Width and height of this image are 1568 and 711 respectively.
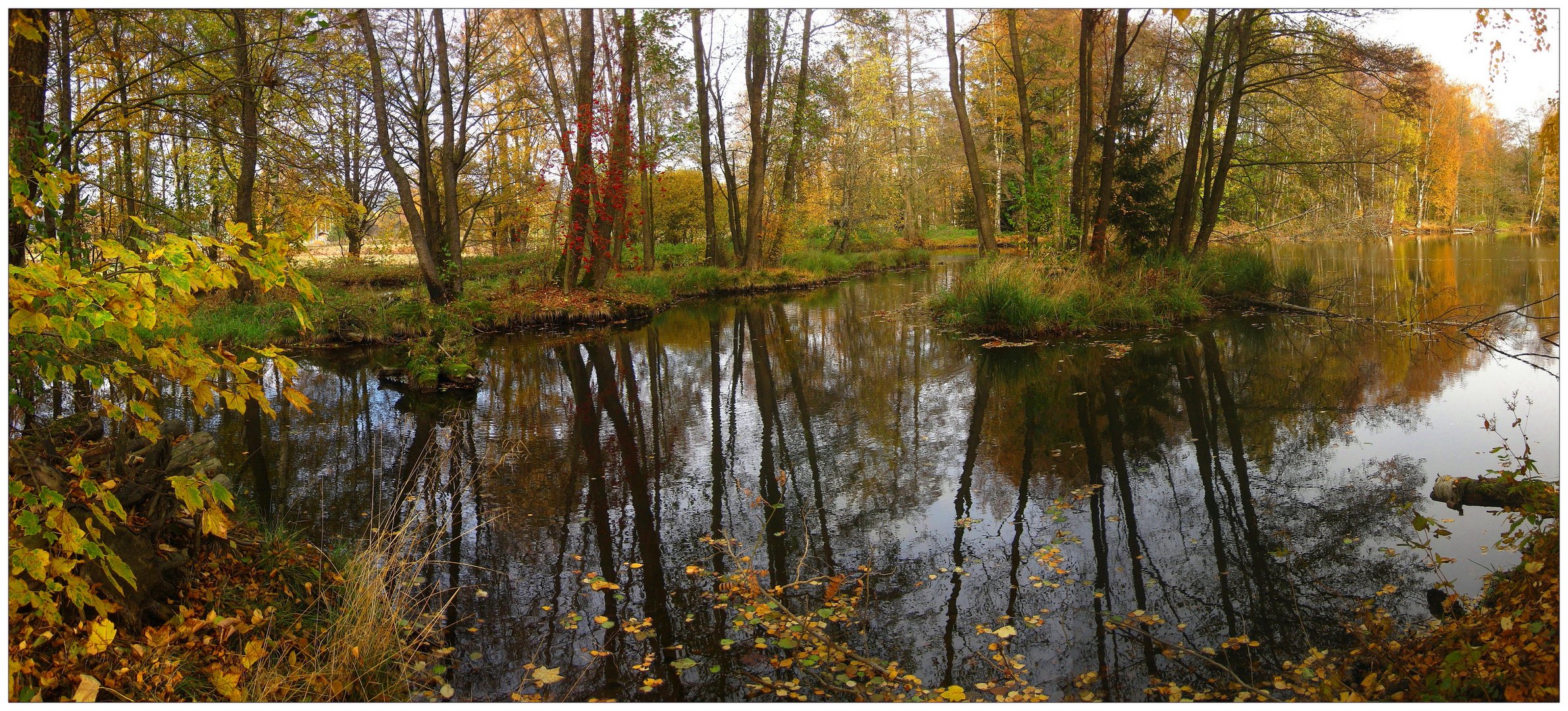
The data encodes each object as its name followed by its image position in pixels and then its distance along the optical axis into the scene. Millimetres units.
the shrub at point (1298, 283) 14938
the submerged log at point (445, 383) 9977
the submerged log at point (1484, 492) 3525
